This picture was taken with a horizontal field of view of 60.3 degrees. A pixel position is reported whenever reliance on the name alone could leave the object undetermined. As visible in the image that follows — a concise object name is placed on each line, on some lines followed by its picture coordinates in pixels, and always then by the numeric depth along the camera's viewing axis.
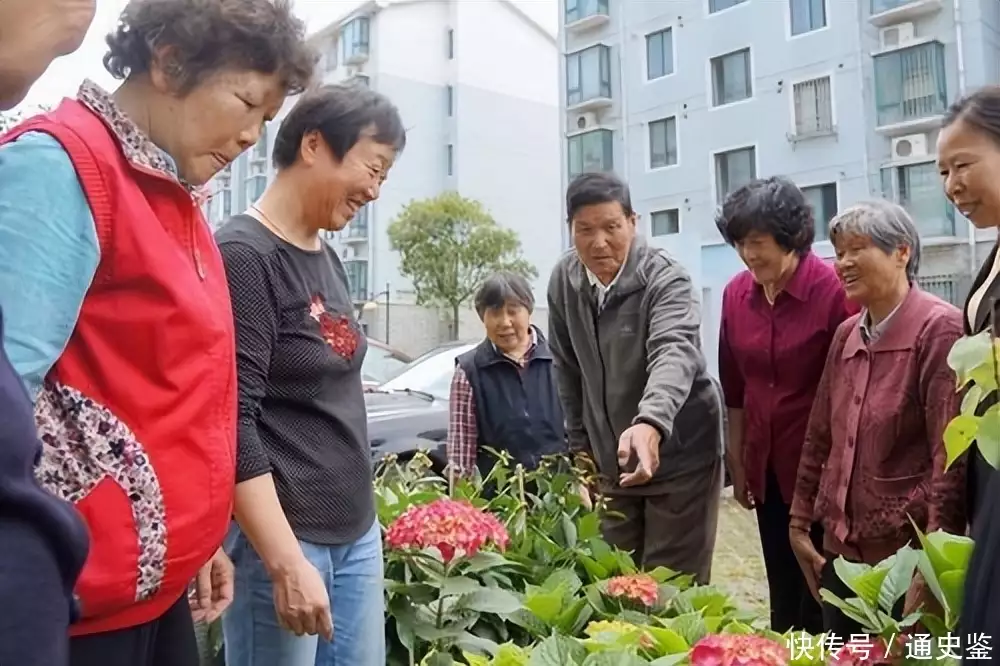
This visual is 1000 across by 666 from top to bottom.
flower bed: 1.02
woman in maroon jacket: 1.52
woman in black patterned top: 1.01
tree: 12.66
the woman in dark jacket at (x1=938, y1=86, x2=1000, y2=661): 1.32
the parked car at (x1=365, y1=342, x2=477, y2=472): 3.82
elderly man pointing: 1.77
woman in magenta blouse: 1.86
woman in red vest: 0.69
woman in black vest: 2.24
